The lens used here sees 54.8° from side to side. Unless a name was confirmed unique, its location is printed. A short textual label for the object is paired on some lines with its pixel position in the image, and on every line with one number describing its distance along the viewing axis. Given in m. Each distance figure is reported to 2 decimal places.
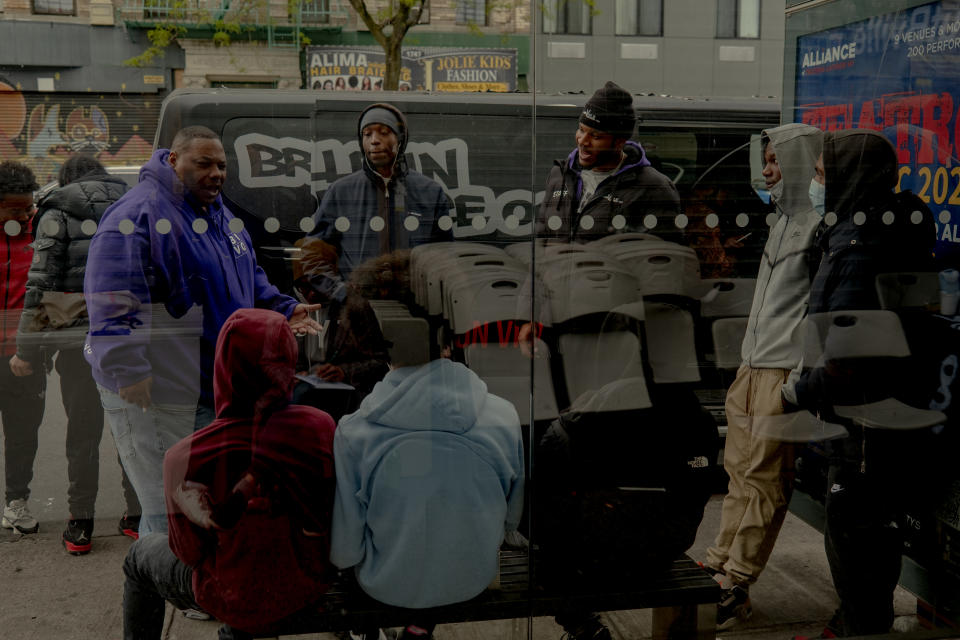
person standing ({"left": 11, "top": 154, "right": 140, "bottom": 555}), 2.35
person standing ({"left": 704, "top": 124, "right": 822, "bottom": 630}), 2.76
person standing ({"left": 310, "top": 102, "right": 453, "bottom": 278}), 2.41
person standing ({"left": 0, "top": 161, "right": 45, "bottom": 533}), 2.35
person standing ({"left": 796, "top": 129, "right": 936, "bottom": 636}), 2.78
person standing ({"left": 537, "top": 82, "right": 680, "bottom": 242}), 2.57
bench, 2.47
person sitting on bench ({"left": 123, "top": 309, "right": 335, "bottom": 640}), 2.30
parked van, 2.39
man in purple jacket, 2.33
